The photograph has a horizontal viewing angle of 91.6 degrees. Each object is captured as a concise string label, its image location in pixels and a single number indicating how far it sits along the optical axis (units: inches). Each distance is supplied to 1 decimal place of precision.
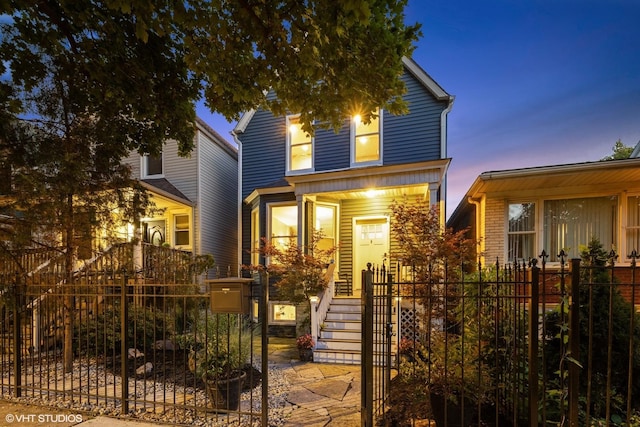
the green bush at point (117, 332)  251.6
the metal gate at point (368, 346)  129.5
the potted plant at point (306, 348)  254.4
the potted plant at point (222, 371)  149.6
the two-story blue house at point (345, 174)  358.3
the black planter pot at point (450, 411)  127.3
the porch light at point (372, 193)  356.8
